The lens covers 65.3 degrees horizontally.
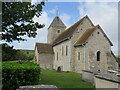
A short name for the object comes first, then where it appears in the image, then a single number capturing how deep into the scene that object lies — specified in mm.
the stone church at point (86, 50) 14469
